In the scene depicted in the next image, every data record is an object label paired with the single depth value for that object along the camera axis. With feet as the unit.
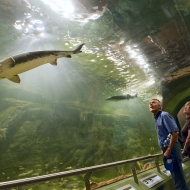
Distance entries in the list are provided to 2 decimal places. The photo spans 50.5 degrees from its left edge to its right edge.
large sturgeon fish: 9.93
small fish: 54.15
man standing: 13.16
